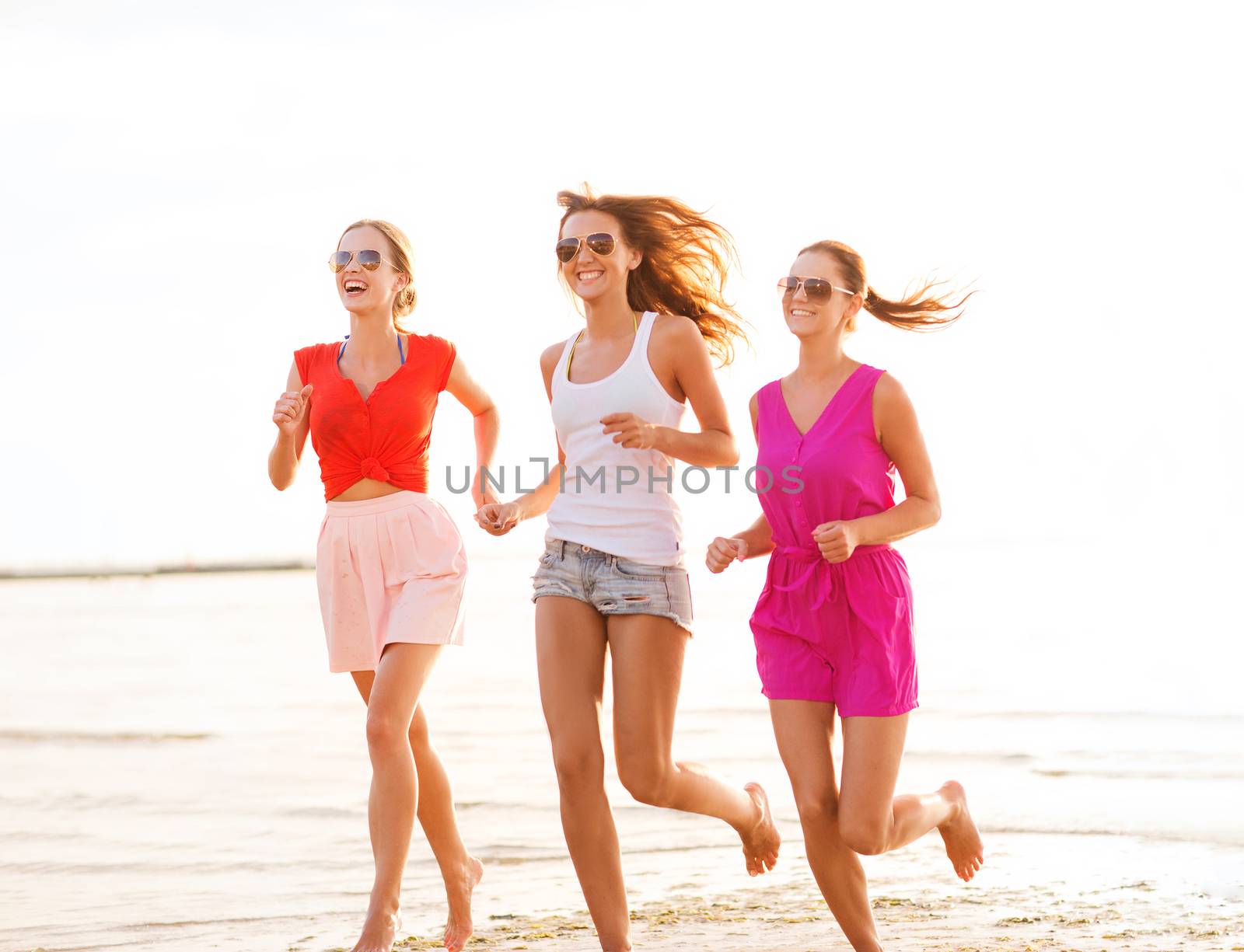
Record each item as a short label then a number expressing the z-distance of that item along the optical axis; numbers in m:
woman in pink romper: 8.63
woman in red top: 9.87
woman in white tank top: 9.11
